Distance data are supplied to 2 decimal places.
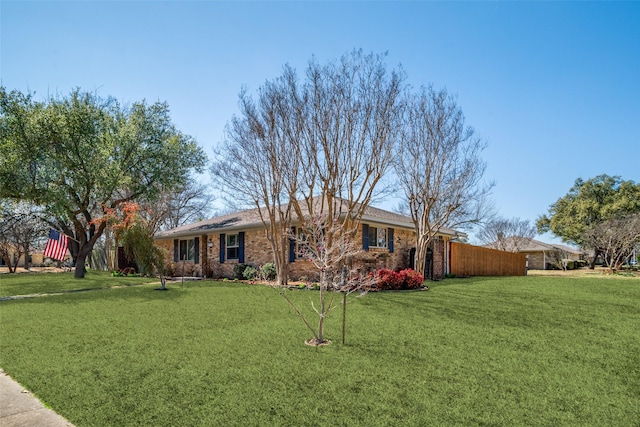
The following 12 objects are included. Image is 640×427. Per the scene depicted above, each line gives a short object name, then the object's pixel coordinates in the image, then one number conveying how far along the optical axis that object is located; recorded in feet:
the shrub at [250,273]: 55.48
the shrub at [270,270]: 53.12
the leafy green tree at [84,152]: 52.65
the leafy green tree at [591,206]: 108.37
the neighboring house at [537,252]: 140.15
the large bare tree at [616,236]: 83.30
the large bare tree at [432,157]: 51.60
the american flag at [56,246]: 60.83
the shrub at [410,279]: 43.50
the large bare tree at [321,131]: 41.47
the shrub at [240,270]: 59.41
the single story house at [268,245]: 54.54
